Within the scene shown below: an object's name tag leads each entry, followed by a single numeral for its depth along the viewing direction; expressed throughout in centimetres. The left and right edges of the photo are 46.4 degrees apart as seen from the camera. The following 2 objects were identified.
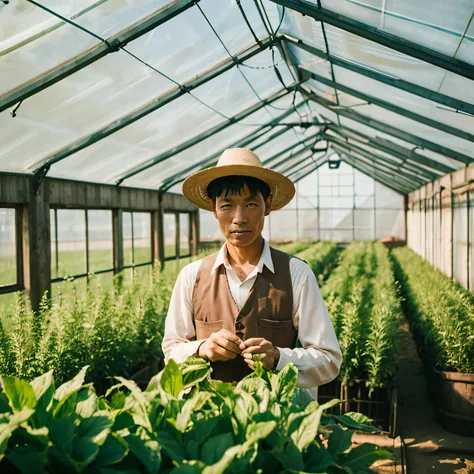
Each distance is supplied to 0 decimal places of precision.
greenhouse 119
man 194
